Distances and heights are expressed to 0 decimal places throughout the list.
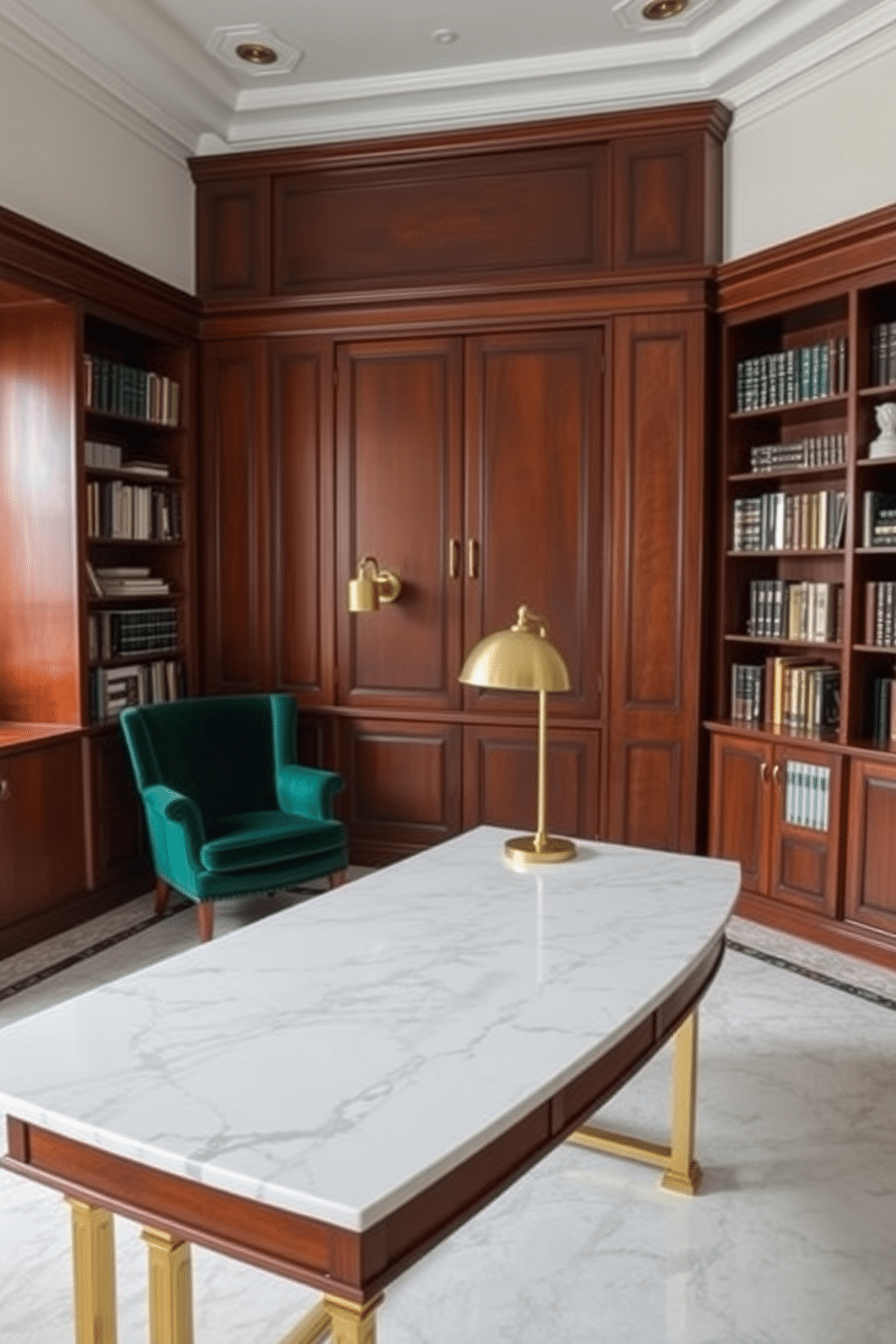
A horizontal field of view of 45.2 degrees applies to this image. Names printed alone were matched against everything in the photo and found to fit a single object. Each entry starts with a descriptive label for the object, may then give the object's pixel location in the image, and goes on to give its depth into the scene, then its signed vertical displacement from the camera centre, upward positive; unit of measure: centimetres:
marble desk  120 -63
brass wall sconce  451 +3
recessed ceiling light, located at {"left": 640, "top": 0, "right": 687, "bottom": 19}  371 +204
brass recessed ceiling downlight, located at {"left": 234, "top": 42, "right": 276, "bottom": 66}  405 +205
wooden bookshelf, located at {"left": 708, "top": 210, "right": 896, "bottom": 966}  375 +1
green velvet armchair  376 -79
